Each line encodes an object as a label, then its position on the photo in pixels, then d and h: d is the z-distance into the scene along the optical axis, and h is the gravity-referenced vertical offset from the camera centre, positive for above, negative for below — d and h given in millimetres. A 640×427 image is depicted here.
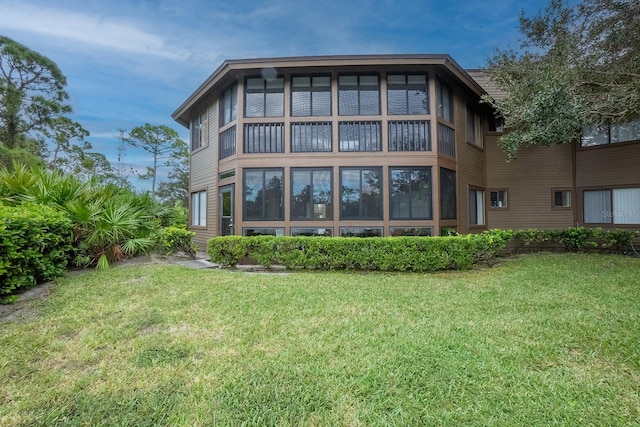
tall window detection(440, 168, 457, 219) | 10039 +808
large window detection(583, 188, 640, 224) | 11219 +450
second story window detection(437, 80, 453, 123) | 10414 +4013
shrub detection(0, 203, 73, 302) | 4859 -438
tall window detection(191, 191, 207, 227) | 12344 +466
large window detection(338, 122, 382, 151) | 10008 +2685
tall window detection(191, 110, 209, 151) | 12734 +3797
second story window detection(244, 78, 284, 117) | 10234 +4025
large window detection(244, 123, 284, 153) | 10117 +2662
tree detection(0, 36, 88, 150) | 18266 +7701
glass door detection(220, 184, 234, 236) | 10414 +321
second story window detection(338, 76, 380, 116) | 10078 +4003
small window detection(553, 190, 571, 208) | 12531 +816
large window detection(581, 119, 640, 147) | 11250 +3153
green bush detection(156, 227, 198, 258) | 9258 -640
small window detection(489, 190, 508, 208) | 12812 +846
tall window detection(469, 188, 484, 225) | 11789 +472
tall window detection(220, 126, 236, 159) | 10555 +2692
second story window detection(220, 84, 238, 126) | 10688 +4065
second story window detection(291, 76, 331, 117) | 10125 +4001
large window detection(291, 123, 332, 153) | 10039 +2642
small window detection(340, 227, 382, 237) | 9734 -370
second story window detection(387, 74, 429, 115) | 10078 +4034
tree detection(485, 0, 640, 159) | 7277 +3640
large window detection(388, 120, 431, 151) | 9977 +2643
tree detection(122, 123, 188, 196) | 27391 +6843
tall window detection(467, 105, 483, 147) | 12033 +3613
